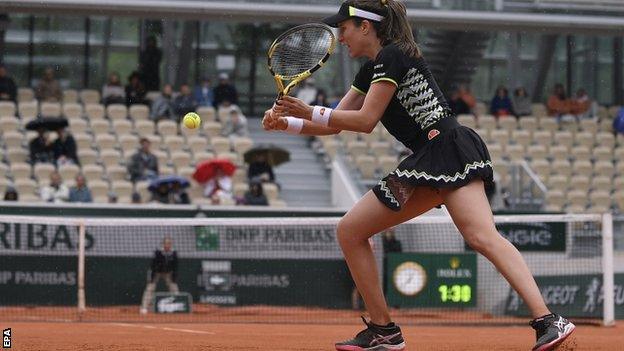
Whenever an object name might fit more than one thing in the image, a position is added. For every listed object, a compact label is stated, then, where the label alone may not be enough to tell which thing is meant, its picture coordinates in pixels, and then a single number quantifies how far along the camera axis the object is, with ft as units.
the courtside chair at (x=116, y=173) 65.46
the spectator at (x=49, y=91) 75.46
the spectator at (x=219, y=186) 63.52
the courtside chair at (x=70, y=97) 75.46
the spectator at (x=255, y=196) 62.34
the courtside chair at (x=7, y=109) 70.95
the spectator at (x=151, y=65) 83.76
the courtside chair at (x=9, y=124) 69.00
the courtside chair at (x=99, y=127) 70.08
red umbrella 63.72
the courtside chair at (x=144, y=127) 71.26
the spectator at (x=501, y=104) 81.10
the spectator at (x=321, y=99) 74.98
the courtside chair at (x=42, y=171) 63.67
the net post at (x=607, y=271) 48.49
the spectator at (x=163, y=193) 61.21
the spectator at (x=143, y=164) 64.90
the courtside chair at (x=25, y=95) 75.41
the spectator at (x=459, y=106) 79.56
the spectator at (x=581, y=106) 83.46
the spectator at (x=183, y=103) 74.23
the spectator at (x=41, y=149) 65.92
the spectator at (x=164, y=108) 73.46
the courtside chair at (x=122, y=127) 70.64
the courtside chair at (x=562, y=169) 73.10
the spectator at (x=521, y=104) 82.74
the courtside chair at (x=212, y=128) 72.59
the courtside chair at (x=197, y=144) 70.03
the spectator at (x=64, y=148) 65.98
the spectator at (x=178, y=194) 61.41
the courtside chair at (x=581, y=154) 75.46
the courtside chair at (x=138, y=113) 73.31
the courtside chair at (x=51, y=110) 72.23
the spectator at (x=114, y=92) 75.61
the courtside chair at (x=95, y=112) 72.69
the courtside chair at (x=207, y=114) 74.23
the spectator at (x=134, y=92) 77.15
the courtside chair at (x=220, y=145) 70.28
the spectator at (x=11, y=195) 60.13
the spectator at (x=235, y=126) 73.56
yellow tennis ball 23.59
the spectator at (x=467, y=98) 80.69
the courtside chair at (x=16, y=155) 66.23
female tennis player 20.90
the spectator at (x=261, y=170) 66.95
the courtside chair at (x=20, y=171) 64.03
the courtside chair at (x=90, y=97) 76.28
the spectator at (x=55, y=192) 60.85
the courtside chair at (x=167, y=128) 71.20
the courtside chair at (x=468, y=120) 76.03
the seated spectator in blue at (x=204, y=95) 77.56
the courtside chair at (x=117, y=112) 72.84
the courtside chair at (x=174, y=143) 69.41
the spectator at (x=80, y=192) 61.00
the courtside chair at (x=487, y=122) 76.74
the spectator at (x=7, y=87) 73.31
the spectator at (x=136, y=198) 61.26
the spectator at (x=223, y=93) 78.38
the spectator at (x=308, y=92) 77.97
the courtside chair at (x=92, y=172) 64.49
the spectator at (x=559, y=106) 83.05
